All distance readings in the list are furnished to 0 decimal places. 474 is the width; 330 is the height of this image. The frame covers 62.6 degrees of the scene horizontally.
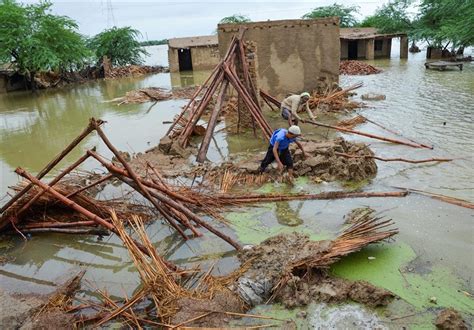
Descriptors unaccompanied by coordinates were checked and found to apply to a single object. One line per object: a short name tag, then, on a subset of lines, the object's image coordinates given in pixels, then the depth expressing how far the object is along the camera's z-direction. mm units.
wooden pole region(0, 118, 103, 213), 4508
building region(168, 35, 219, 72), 30828
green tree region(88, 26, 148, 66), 34594
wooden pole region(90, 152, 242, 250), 4797
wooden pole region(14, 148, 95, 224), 5099
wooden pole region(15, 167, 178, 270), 4645
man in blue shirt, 6934
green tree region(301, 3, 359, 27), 41891
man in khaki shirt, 10102
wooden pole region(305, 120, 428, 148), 9038
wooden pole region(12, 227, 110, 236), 5633
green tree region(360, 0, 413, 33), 32438
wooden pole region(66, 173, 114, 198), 5377
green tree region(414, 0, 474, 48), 21719
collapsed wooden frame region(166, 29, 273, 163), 9203
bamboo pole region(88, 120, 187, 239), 4638
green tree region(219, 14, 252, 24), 42906
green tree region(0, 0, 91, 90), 21000
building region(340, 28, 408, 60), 31661
